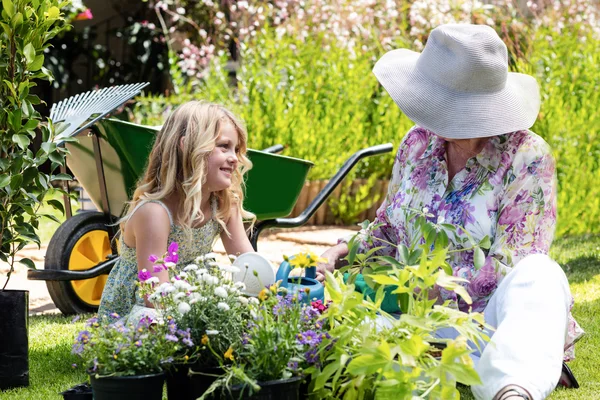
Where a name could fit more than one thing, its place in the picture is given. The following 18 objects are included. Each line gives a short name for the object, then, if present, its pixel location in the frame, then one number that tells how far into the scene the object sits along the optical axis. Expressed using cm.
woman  435
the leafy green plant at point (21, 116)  460
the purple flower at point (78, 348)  397
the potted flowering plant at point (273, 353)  389
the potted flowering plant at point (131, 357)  391
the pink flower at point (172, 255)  416
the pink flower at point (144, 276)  417
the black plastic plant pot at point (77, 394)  407
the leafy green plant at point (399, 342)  390
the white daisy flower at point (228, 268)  404
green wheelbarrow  535
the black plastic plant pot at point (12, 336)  463
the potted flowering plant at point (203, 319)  395
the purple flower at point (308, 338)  398
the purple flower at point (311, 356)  398
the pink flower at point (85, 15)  1020
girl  461
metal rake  506
